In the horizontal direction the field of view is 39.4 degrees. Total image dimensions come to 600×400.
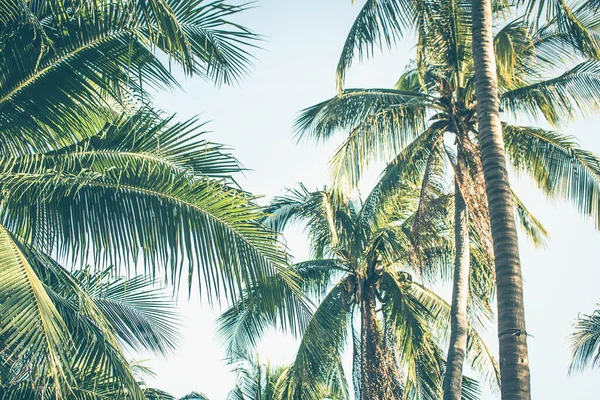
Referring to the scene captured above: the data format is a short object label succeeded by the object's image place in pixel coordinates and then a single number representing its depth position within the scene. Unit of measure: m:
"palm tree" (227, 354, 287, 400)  18.70
